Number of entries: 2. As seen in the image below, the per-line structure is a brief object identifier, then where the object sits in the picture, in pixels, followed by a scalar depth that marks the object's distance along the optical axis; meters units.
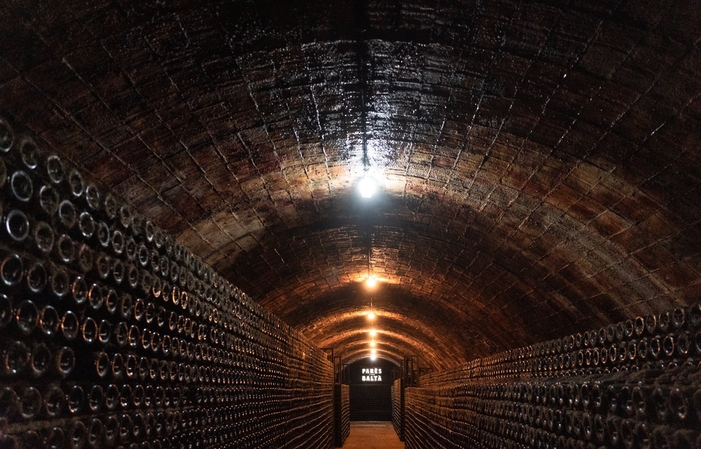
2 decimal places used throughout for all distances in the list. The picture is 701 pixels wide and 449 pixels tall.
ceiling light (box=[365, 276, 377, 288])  14.59
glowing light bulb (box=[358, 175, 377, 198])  8.31
